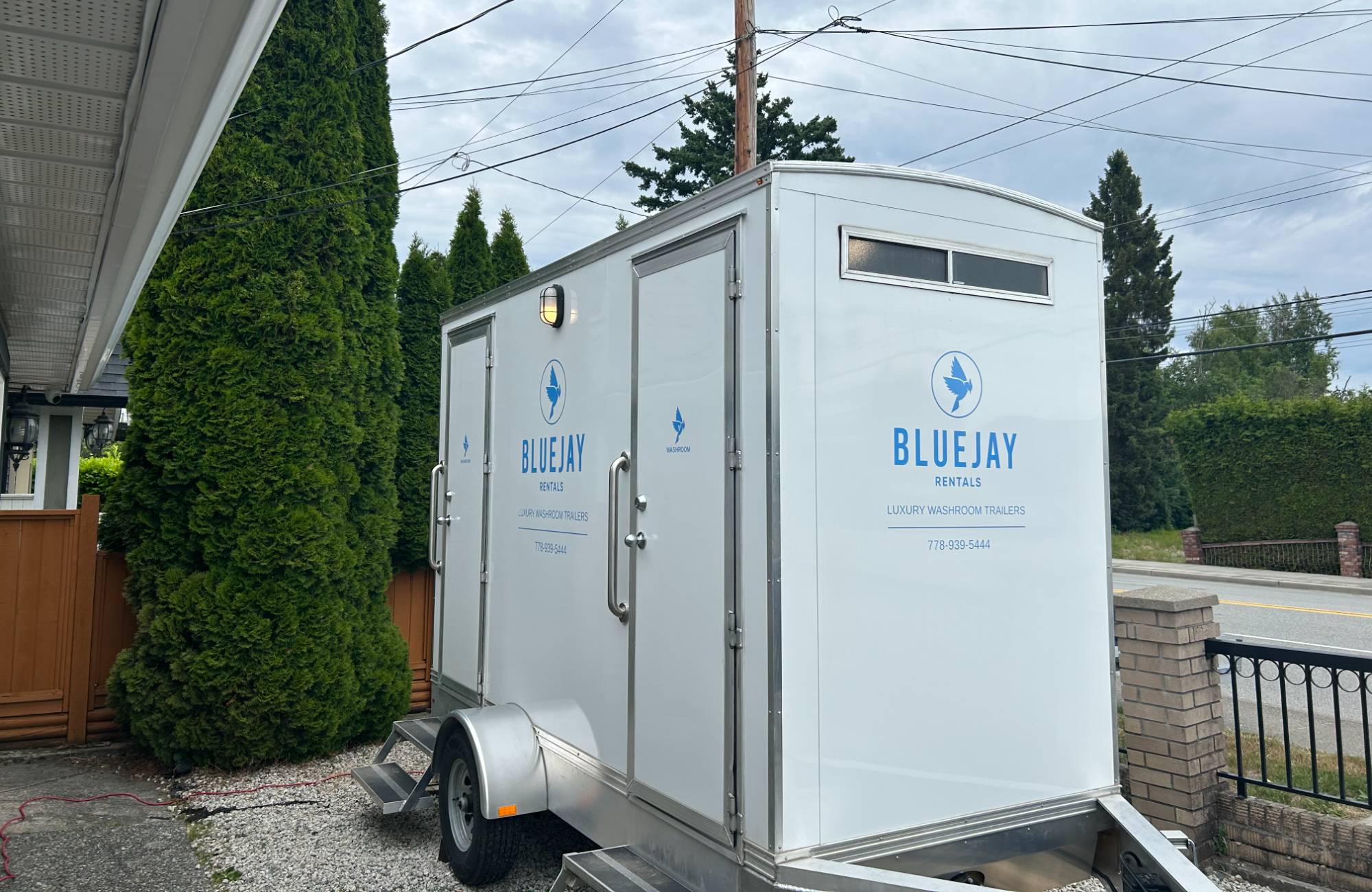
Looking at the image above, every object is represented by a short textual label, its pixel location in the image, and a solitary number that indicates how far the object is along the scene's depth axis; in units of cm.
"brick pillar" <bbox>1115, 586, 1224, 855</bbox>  420
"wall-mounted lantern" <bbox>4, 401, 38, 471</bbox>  1100
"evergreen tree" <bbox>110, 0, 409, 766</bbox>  579
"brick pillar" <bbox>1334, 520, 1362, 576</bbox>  1839
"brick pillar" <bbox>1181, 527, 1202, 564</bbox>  2219
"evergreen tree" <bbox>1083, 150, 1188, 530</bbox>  3108
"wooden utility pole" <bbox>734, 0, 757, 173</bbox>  945
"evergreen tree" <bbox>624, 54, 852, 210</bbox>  2067
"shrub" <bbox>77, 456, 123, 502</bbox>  1403
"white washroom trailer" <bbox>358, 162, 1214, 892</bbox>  274
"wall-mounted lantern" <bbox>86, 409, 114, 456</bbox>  1319
